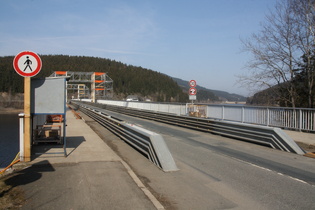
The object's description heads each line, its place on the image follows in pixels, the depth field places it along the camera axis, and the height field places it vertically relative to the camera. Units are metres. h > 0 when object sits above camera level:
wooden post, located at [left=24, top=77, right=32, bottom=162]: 7.27 -0.50
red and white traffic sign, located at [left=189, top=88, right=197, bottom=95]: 17.53 +0.70
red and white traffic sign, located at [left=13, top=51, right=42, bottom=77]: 7.17 +0.99
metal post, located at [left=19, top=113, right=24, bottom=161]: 7.29 -0.96
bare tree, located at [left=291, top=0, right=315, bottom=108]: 17.25 +4.12
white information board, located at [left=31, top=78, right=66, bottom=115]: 7.61 +0.15
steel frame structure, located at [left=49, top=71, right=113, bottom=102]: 55.89 +3.90
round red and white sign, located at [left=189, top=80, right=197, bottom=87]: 17.48 +1.20
